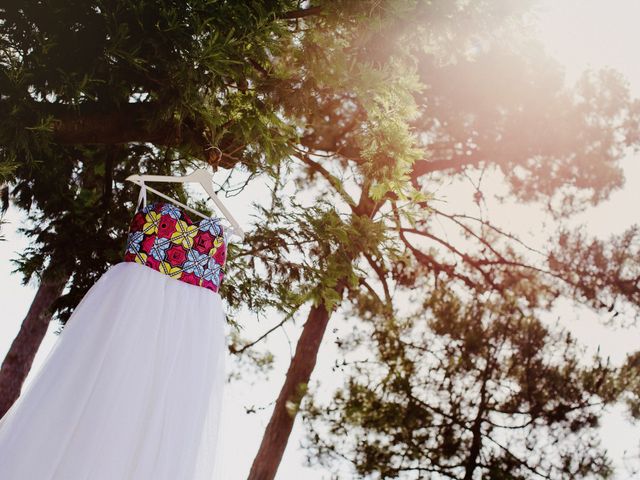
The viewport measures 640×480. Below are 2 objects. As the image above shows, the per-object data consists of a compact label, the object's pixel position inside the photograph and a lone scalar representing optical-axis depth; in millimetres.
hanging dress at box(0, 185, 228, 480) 1993
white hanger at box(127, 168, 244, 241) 2591
